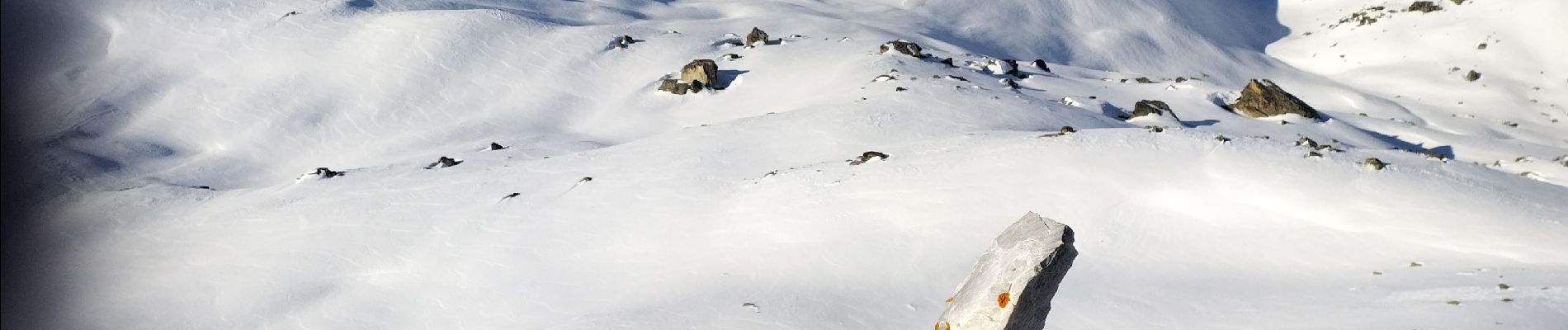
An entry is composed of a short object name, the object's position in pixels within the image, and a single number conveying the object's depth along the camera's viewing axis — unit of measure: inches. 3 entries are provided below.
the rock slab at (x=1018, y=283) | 280.1
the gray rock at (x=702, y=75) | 1243.8
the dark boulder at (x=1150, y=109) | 1025.5
